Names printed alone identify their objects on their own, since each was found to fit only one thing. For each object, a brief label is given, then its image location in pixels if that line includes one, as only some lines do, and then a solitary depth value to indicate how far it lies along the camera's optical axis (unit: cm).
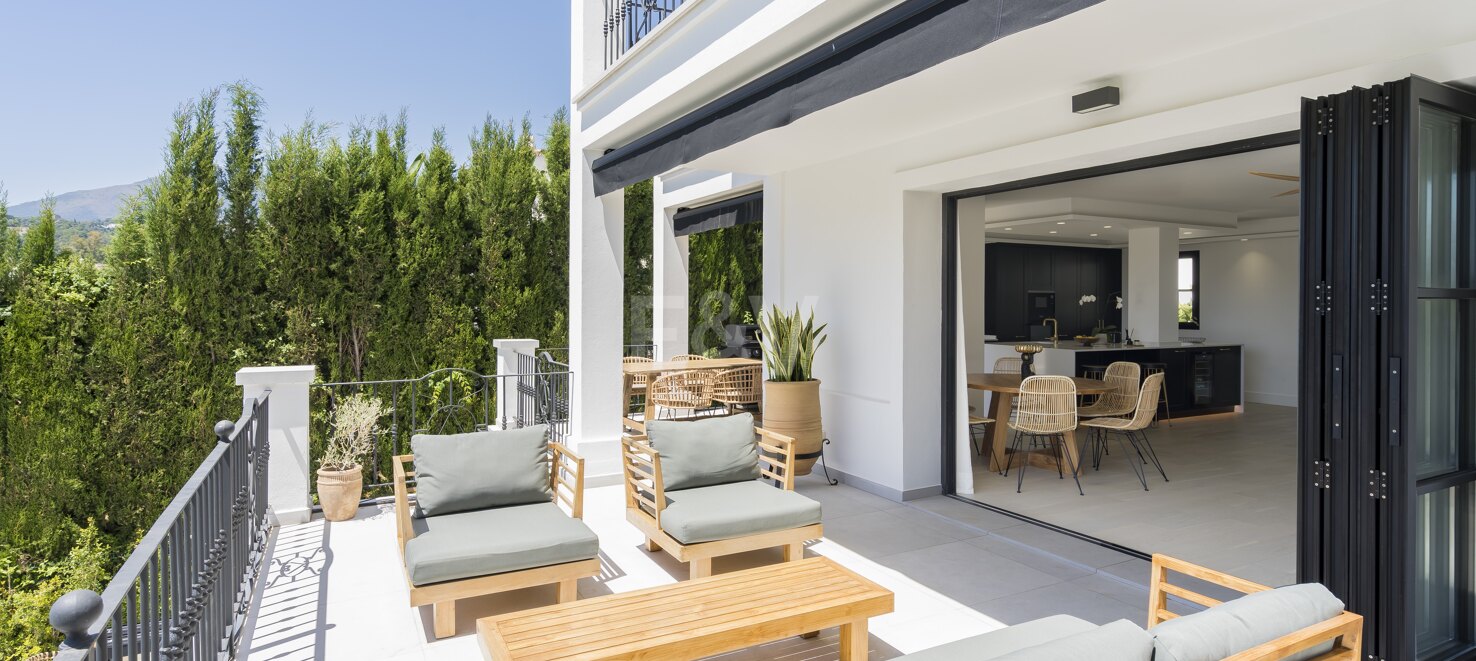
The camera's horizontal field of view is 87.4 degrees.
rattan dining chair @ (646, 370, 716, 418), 768
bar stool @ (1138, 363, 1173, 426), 949
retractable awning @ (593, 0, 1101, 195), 273
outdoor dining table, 782
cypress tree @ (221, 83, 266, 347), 788
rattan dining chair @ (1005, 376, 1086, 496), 605
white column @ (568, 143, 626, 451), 640
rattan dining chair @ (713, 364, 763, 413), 785
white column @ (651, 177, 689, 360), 995
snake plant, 607
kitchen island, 930
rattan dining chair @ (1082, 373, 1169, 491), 618
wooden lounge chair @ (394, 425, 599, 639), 327
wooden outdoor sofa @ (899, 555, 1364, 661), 161
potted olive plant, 500
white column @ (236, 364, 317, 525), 473
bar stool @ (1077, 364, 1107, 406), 923
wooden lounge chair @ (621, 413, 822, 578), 387
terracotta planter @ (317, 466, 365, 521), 499
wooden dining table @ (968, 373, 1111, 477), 655
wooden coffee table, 247
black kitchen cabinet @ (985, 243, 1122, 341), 1298
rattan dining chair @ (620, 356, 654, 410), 854
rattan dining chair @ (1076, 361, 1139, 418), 736
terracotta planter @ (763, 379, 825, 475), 592
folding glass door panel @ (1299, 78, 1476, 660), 266
